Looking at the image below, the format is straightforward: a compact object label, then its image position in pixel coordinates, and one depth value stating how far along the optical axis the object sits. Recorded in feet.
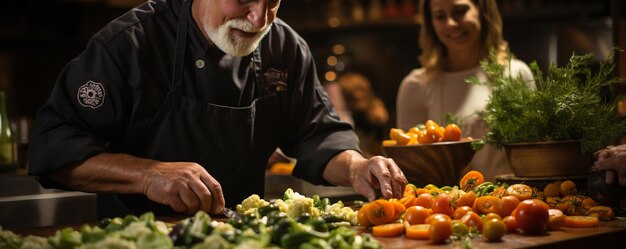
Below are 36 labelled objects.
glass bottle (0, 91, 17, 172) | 13.01
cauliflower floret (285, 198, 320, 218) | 7.00
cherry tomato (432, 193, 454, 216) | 7.05
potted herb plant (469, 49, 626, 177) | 8.81
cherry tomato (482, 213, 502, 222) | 6.40
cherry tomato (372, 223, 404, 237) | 6.48
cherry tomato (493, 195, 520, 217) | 6.97
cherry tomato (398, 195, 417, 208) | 7.48
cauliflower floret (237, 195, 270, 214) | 7.64
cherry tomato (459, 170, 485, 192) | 8.54
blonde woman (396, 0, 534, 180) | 12.57
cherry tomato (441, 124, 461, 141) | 9.60
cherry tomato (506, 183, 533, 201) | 7.53
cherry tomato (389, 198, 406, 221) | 7.07
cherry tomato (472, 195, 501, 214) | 7.13
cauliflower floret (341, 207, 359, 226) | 7.21
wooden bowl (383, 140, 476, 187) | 9.45
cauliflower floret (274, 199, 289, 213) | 7.20
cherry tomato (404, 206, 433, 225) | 6.70
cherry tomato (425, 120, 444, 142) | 9.56
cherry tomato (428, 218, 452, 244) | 6.01
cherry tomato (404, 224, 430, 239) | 6.30
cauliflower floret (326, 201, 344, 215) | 7.49
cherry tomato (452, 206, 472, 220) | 6.96
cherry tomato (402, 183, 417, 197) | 7.94
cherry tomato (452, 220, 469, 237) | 6.24
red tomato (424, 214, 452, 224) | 6.18
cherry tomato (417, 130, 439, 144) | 9.58
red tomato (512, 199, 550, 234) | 6.44
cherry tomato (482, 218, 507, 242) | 6.06
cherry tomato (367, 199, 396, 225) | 6.84
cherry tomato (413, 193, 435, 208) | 7.39
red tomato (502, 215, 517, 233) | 6.54
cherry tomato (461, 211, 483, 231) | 6.50
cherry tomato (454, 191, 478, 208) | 7.50
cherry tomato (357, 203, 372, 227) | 6.93
